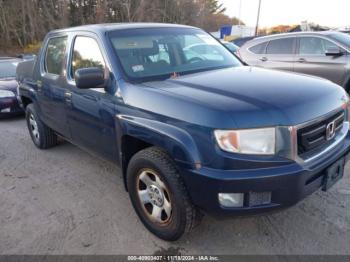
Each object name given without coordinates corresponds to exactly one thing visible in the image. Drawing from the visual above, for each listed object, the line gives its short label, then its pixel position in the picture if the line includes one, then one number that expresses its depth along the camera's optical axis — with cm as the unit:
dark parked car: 709
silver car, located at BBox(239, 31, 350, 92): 656
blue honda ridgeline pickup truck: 221
